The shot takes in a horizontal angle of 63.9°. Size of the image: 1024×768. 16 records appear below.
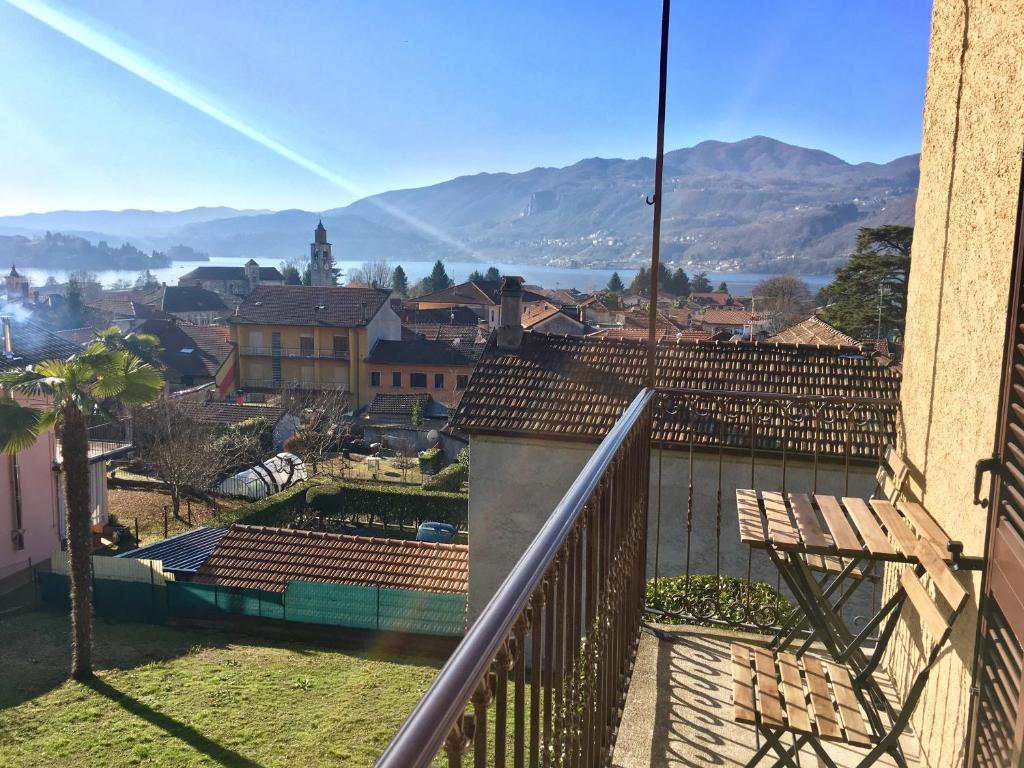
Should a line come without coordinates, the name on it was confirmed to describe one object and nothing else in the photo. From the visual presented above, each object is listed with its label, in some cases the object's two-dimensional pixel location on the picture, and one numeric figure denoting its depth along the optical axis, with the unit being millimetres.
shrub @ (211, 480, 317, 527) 20234
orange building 40062
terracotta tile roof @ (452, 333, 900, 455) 11875
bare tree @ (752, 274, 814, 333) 55000
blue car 20250
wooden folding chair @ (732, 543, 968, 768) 2406
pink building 16500
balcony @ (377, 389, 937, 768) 1039
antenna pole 3406
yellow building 41875
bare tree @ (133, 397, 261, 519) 23219
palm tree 12117
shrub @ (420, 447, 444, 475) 27359
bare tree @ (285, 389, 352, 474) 27469
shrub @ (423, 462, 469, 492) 23672
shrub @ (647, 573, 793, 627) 4500
